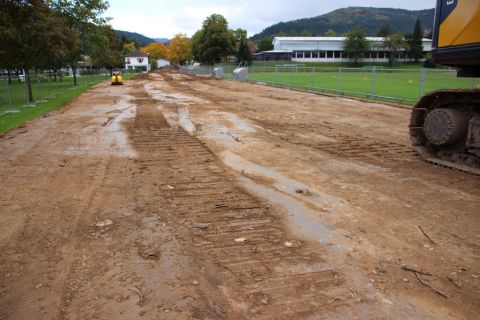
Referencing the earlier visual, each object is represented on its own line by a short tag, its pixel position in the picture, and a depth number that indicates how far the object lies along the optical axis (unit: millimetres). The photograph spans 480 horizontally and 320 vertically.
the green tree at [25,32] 19922
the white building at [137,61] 141000
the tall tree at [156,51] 162375
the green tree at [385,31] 116519
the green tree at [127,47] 147050
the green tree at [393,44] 95875
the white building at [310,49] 108488
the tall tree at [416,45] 97000
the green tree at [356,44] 94375
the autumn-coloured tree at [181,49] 130500
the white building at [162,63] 167900
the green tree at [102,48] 53356
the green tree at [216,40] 80438
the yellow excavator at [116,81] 40469
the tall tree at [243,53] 94419
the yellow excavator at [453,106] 6590
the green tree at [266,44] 139775
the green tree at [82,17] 42938
